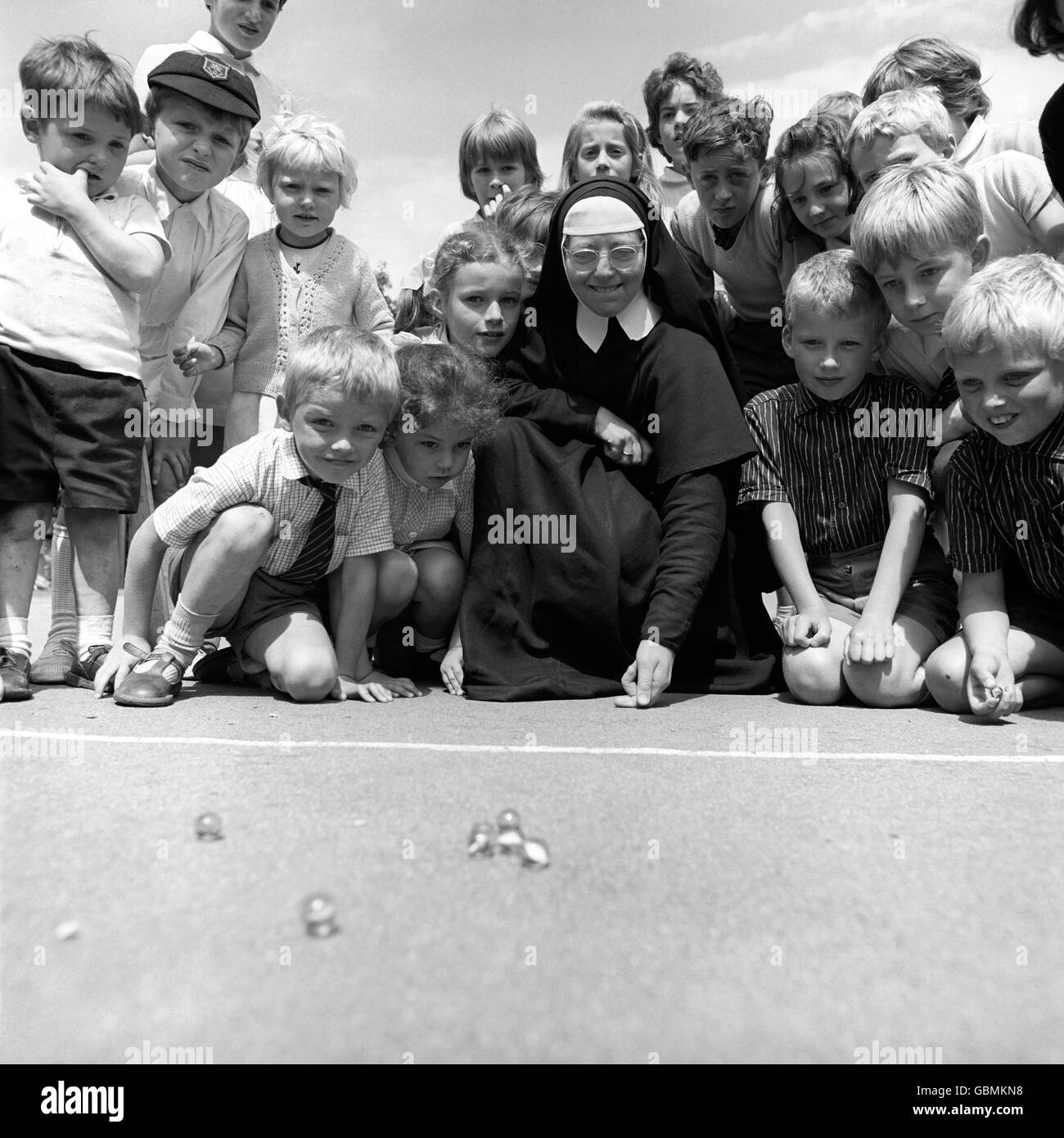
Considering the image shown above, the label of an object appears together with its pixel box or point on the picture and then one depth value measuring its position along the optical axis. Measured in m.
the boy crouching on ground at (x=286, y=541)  3.47
